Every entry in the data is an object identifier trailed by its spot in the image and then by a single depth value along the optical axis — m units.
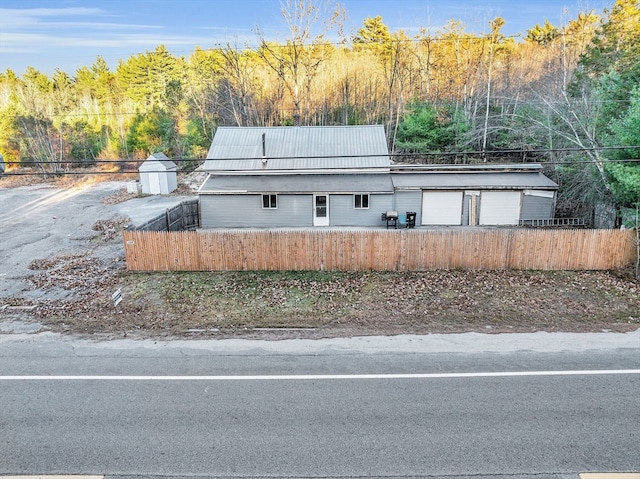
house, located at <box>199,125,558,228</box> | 21.36
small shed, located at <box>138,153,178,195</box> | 31.14
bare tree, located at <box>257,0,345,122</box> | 34.56
